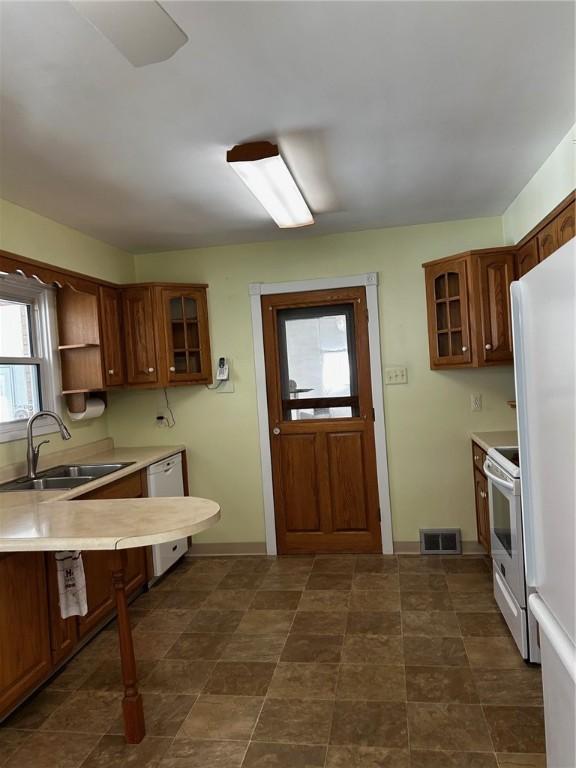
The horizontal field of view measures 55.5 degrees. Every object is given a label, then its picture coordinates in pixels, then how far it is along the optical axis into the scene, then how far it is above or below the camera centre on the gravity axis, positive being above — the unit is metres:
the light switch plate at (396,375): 4.18 -0.05
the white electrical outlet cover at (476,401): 4.07 -0.27
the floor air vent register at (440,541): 4.13 -1.32
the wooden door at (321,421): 4.24 -0.37
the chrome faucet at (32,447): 3.10 -0.32
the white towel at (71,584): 2.49 -0.89
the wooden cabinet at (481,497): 3.65 -0.93
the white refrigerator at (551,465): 1.19 -0.26
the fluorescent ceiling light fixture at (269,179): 2.47 +0.96
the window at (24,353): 3.32 +0.25
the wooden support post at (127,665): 2.17 -1.12
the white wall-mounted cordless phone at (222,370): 4.39 +0.08
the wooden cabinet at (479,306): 3.55 +0.38
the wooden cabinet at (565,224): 2.33 +0.60
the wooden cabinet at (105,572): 2.99 -1.11
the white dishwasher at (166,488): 3.76 -0.76
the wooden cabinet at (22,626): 2.28 -1.02
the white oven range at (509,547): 2.55 -0.95
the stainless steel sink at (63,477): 3.12 -0.53
